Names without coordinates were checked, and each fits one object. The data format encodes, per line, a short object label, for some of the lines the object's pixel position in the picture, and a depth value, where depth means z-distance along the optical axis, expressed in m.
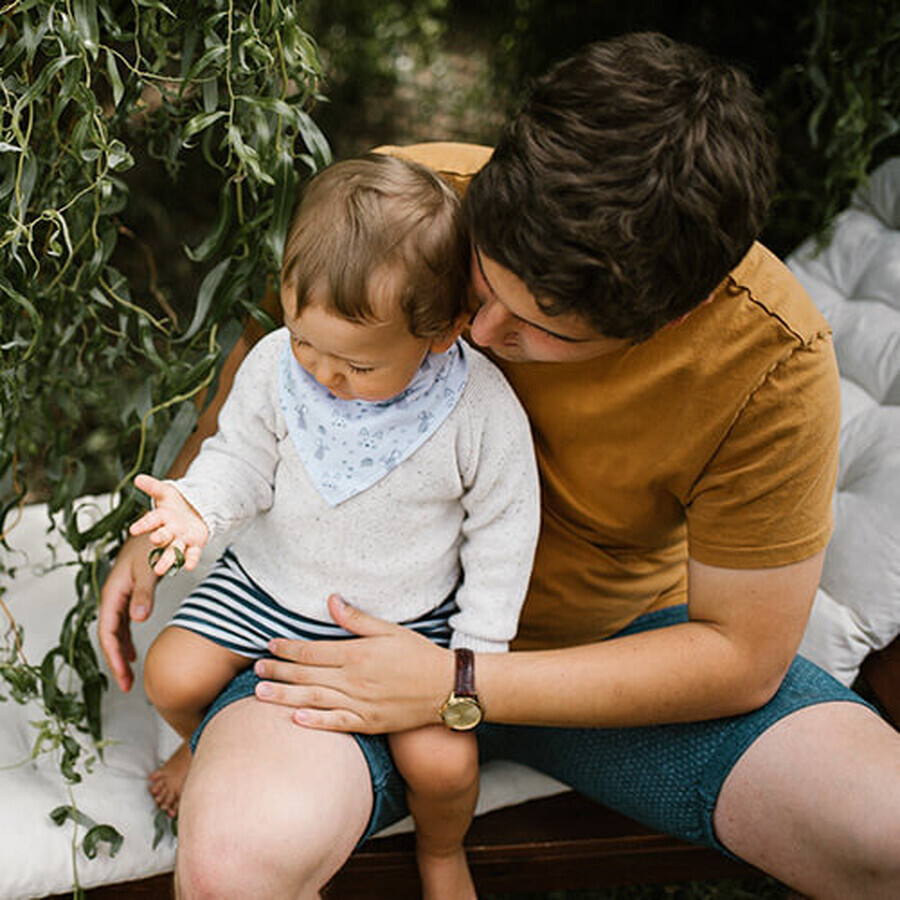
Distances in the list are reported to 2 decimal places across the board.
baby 1.16
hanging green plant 1.18
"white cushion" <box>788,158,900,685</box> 1.68
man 1.04
